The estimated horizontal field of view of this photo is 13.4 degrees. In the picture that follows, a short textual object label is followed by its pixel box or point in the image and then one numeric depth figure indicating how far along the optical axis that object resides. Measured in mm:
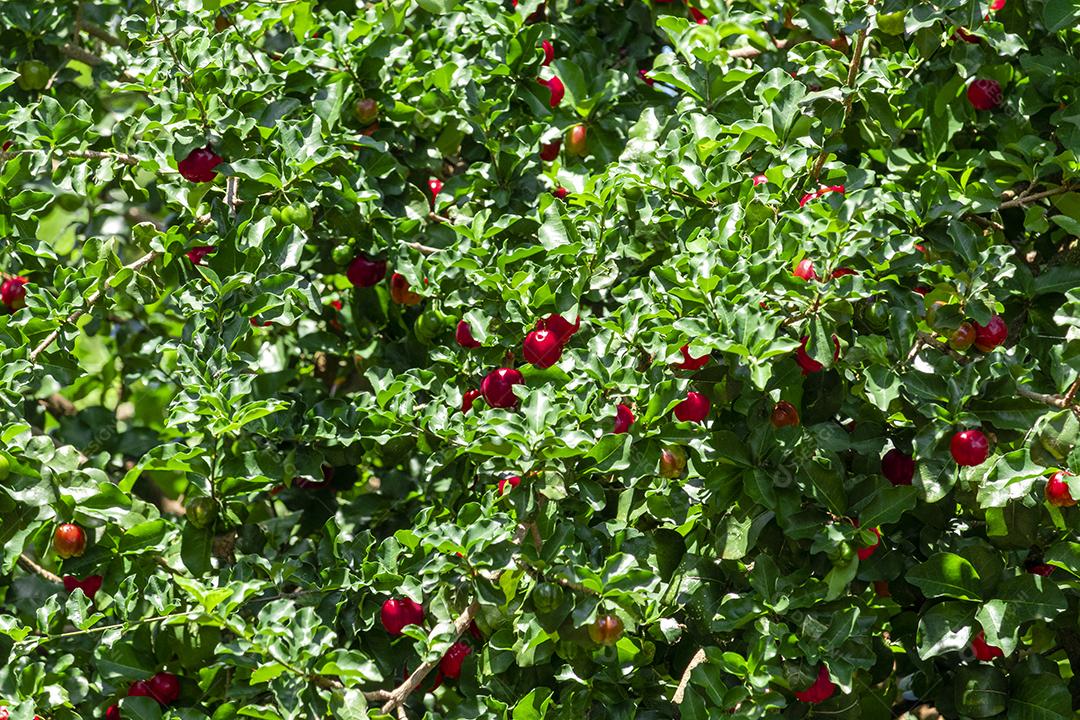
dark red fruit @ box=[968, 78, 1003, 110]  2602
